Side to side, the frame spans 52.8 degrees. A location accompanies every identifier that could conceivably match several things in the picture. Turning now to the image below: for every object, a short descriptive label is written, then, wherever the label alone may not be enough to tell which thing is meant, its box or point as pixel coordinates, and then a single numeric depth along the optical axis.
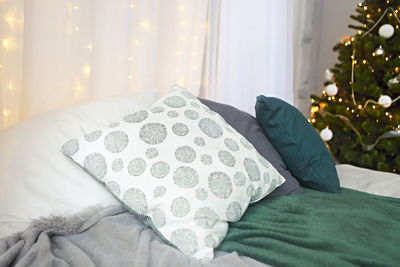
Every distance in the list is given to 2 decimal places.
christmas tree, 2.56
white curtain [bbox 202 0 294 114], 2.51
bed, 0.86
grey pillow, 1.41
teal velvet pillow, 1.46
